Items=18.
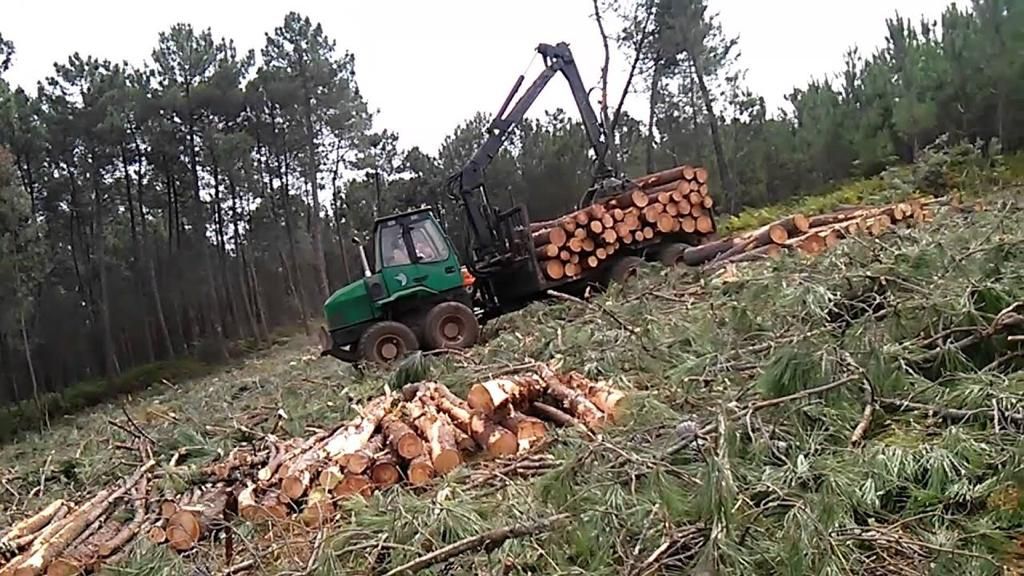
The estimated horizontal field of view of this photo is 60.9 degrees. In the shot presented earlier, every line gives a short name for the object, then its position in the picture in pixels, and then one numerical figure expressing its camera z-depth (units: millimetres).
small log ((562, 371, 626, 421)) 4359
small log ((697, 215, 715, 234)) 11195
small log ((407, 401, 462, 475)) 4242
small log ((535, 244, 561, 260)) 10617
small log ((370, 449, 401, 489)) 4211
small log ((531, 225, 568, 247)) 10688
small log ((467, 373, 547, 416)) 4602
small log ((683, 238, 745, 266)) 9945
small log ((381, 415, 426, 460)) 4309
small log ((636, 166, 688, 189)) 11222
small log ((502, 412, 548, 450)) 4366
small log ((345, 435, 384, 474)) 4234
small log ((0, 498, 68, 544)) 4398
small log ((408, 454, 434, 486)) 4195
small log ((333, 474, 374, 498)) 4113
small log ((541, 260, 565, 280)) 10641
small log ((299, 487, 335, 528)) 3906
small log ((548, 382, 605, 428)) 4328
